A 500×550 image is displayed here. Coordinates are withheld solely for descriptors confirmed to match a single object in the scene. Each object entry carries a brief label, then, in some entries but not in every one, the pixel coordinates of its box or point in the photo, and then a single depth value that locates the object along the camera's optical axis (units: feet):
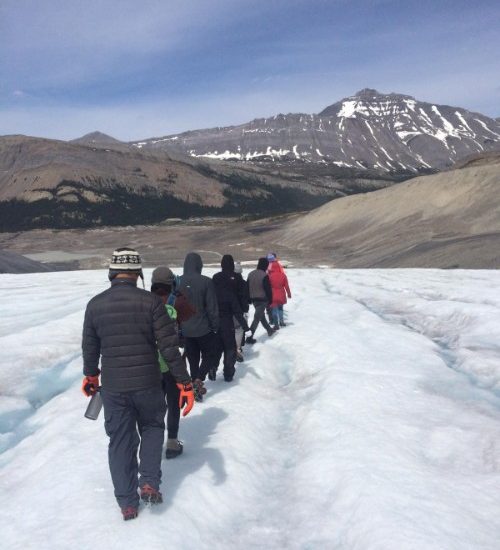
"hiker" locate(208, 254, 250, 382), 27.55
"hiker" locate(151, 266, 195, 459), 18.45
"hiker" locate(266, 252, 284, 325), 38.20
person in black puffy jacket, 14.53
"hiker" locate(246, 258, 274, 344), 36.19
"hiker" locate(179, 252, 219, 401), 22.86
